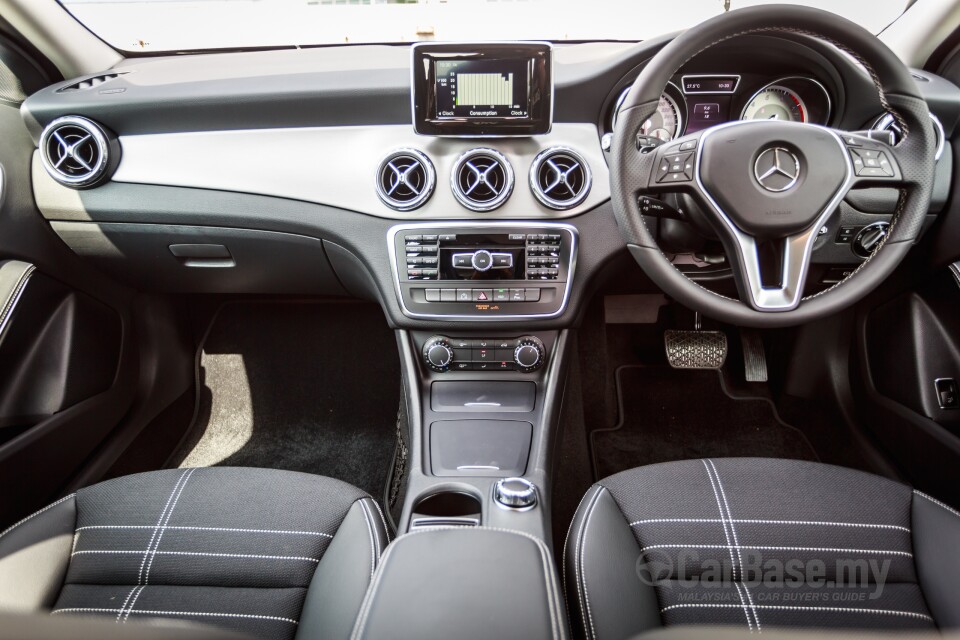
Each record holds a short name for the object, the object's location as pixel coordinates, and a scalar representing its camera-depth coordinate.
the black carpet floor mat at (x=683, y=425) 1.93
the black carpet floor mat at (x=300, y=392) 1.99
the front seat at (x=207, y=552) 0.99
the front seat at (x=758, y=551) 0.96
